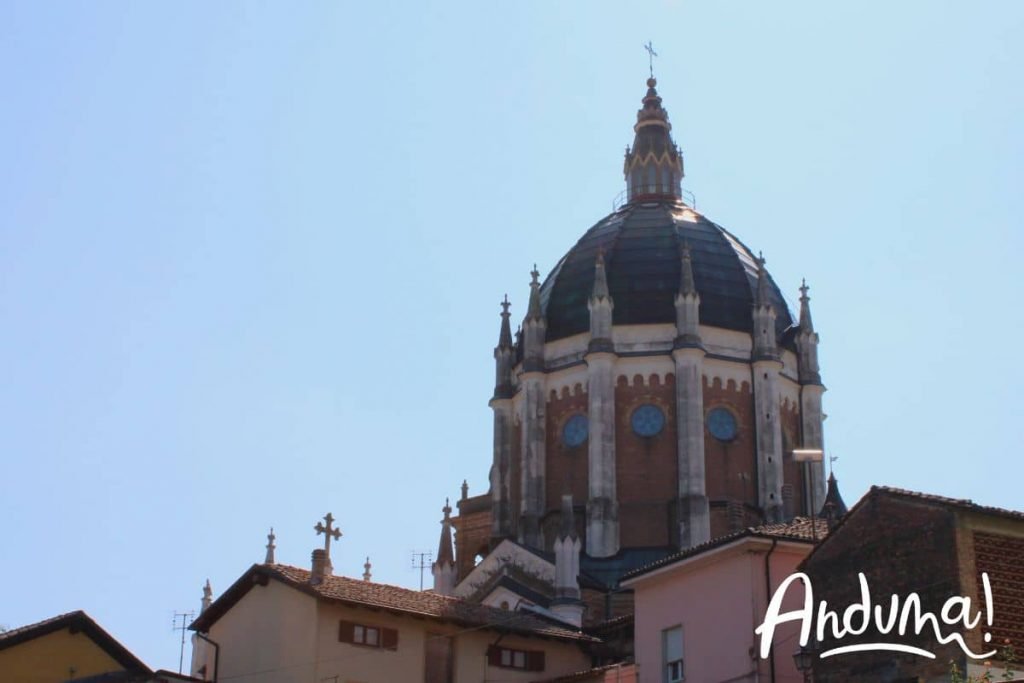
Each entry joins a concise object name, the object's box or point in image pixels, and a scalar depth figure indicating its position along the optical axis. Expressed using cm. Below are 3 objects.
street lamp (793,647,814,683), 3582
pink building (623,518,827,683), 4112
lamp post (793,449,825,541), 4481
